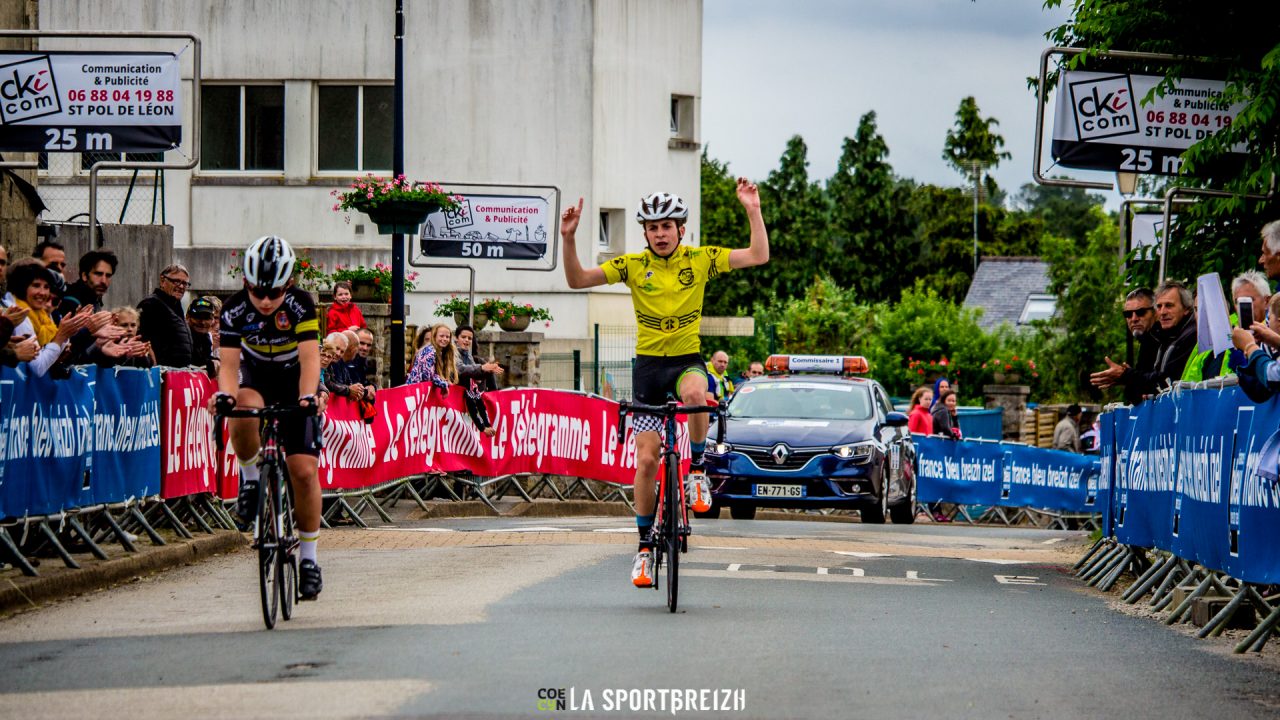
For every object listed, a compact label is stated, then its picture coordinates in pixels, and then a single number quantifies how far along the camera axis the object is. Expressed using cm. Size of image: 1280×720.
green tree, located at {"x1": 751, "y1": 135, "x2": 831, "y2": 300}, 8125
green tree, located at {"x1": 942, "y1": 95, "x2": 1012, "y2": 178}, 9725
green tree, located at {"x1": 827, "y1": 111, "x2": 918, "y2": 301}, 9081
